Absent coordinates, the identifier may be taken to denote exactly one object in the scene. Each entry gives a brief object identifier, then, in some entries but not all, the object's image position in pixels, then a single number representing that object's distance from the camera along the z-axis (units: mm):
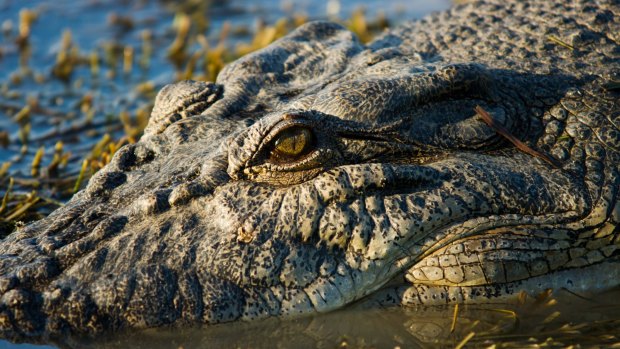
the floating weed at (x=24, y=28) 18687
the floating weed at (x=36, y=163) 12578
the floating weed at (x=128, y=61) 17359
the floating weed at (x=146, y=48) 17906
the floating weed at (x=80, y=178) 11366
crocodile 7570
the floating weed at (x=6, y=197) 10737
